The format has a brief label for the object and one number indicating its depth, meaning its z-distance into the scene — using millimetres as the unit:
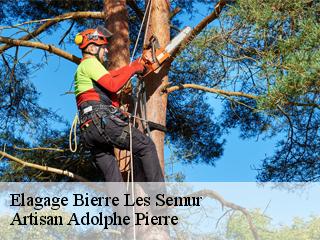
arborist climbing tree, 6176
